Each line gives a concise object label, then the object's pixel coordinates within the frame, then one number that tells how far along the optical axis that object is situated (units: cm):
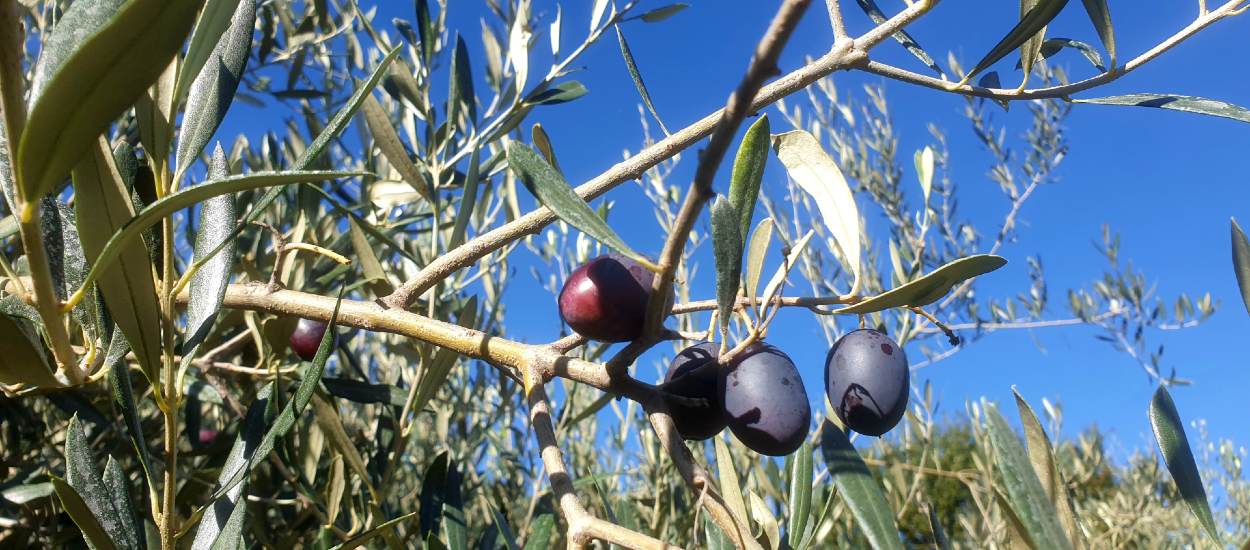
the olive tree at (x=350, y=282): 16
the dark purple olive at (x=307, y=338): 34
